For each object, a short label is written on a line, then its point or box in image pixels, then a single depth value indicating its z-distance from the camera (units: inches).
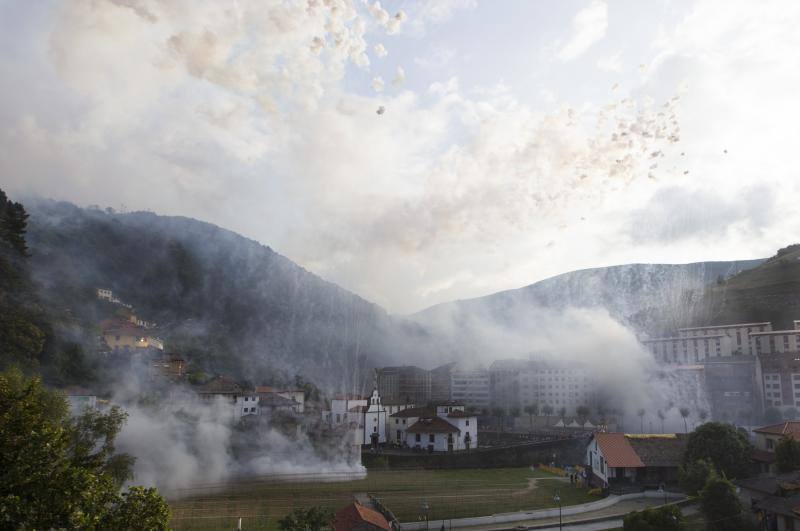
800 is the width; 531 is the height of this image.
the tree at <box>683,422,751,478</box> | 1481.3
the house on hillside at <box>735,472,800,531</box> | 1012.5
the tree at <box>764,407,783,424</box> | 2823.6
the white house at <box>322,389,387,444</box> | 2532.0
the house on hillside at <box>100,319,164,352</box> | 2689.5
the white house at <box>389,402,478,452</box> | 2418.8
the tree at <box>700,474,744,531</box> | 1097.4
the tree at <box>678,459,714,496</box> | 1359.5
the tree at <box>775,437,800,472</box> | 1392.7
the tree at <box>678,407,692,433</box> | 2876.5
